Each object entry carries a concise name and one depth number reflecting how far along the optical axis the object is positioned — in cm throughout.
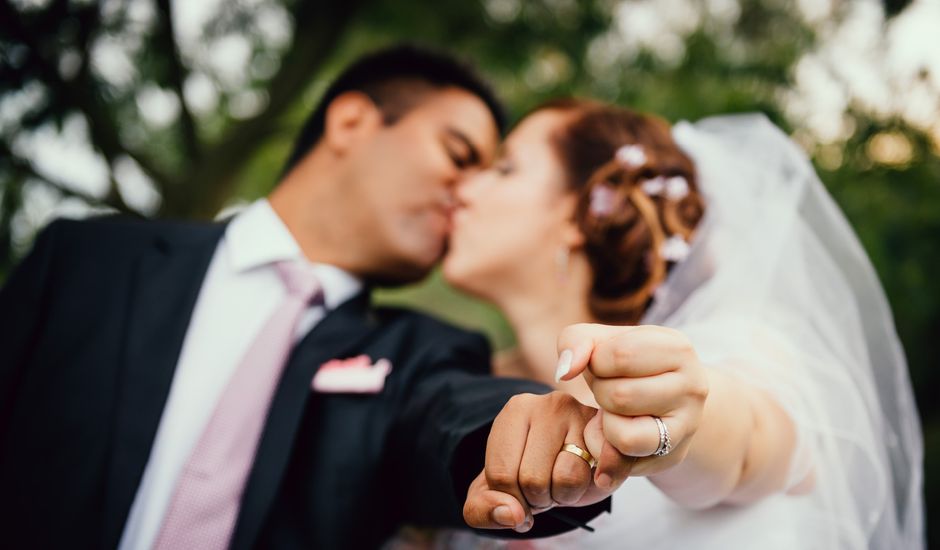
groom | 139
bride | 103
